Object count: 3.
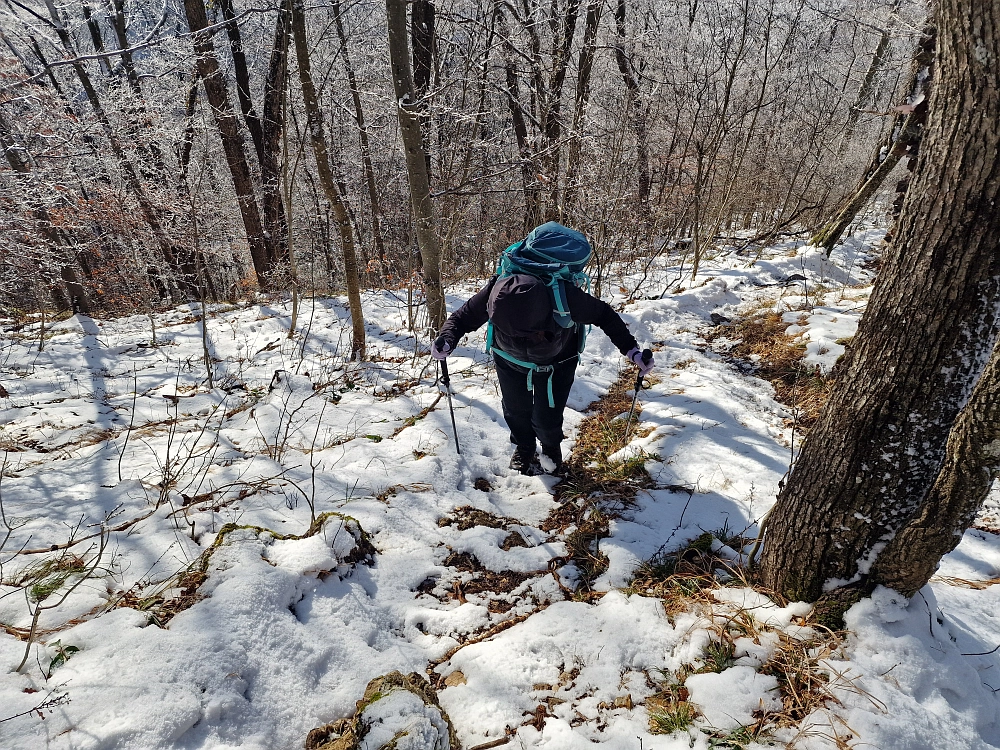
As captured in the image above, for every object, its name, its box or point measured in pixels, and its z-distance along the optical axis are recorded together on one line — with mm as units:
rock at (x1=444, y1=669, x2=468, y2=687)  2004
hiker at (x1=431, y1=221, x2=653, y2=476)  2957
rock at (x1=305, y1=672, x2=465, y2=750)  1550
